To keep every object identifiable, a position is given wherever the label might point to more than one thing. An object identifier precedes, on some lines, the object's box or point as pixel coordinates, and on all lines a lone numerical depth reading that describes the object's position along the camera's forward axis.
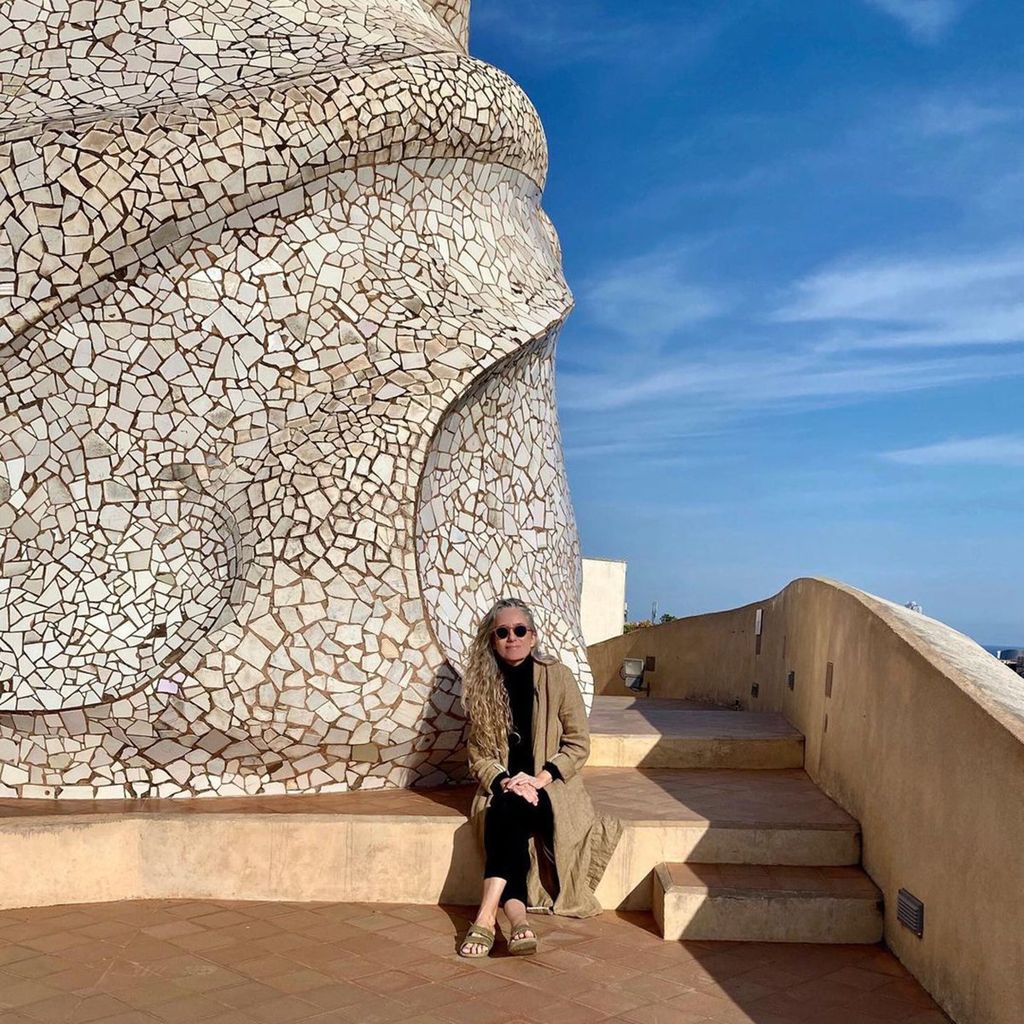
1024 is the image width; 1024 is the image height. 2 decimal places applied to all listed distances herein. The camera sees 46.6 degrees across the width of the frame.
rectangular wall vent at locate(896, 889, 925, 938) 3.82
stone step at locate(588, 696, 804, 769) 5.89
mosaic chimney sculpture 5.04
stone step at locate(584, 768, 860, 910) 4.53
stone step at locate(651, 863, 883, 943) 4.20
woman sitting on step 4.25
